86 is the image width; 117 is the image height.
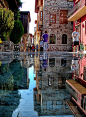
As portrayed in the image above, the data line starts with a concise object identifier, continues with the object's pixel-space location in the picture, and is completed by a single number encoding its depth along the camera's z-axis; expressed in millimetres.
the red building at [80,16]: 15983
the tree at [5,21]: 13727
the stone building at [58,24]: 24781
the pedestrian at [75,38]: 12574
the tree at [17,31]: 21472
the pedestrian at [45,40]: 14670
